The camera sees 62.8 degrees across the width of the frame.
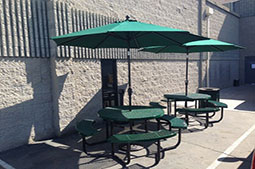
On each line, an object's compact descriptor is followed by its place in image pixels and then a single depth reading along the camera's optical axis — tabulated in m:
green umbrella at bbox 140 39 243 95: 6.45
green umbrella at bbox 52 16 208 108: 3.80
